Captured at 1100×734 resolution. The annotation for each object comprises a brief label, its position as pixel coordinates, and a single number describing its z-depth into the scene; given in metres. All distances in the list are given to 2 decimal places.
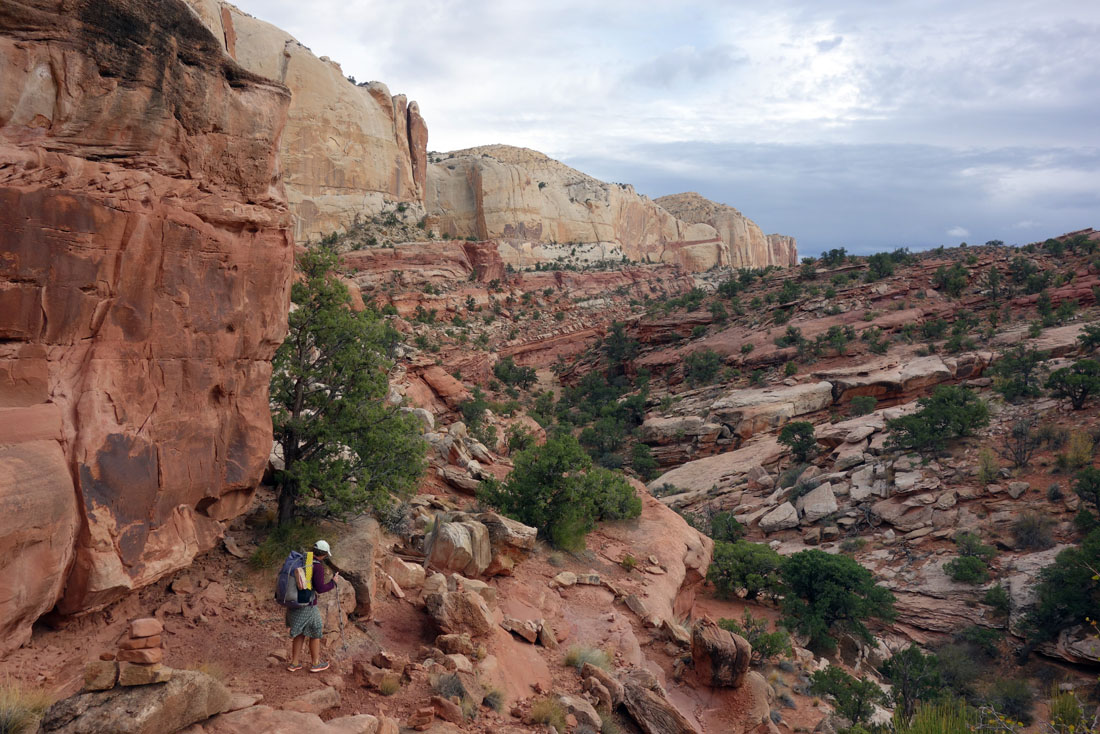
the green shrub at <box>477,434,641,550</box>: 16.67
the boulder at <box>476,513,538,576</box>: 13.60
